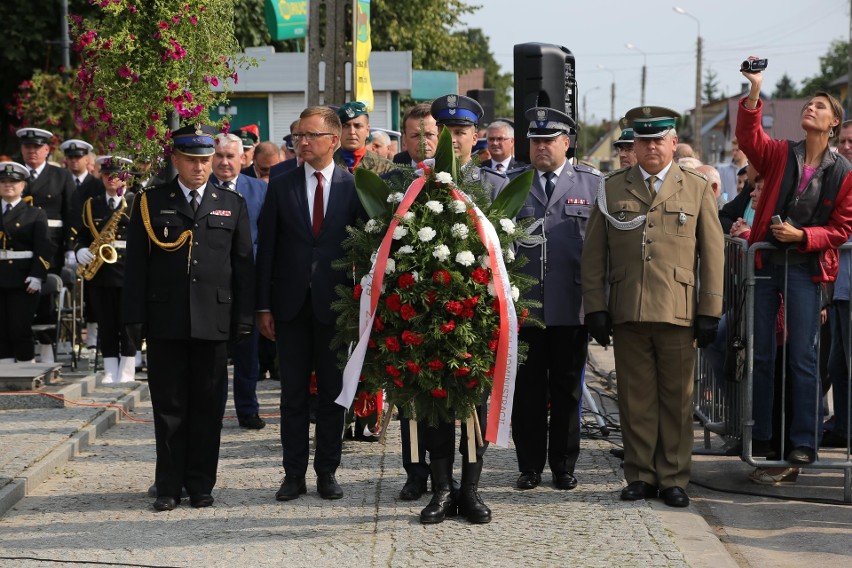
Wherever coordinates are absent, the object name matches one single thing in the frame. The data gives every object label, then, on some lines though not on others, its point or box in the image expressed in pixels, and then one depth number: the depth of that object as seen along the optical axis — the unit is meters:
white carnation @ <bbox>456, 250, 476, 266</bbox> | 11.92
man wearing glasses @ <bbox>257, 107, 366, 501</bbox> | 13.40
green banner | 38.83
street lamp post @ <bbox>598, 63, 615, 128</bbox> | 182.59
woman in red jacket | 14.14
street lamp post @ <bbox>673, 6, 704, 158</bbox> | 90.83
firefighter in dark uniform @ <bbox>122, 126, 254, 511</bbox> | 13.26
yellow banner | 23.78
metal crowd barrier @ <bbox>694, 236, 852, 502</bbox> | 14.11
